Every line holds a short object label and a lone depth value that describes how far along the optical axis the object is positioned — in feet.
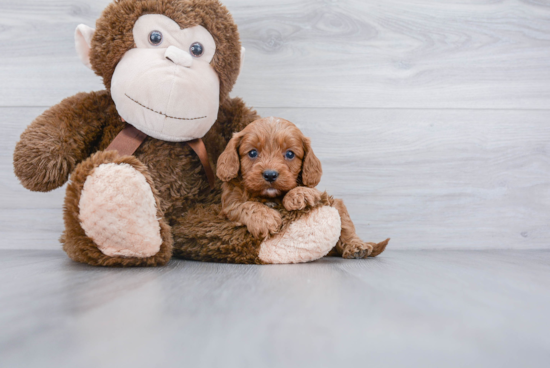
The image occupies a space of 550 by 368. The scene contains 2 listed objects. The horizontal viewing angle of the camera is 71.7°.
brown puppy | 3.02
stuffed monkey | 2.72
